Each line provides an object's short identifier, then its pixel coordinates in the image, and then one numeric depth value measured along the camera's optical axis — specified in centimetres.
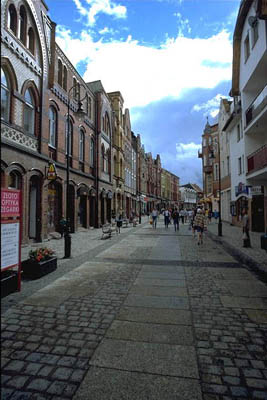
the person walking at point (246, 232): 1129
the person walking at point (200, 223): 1246
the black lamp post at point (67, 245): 888
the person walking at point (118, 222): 1862
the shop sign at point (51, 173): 1312
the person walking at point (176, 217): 2095
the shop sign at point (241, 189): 1944
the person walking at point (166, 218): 2376
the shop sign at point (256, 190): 1691
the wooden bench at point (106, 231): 1474
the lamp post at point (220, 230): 1608
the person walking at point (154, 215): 2300
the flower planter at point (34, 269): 637
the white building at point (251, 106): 1555
